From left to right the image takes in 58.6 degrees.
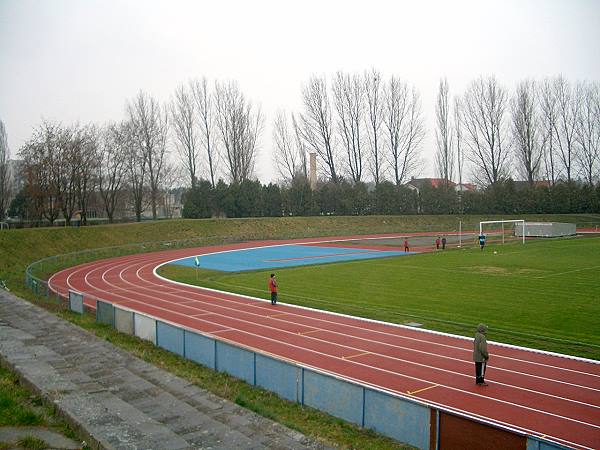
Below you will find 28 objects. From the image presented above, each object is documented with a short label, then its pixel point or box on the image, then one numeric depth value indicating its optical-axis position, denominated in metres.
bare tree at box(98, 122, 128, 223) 62.31
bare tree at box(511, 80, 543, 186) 75.44
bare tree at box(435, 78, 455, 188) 80.44
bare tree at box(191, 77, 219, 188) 72.86
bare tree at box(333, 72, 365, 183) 79.50
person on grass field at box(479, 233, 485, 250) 42.72
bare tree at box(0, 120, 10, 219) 62.56
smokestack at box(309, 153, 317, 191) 84.00
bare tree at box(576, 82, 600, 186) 76.06
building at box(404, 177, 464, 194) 80.31
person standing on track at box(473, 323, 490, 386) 12.07
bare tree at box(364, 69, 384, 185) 78.50
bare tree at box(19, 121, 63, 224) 50.66
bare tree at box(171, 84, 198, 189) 71.88
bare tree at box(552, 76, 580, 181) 75.00
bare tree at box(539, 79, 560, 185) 74.94
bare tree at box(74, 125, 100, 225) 53.59
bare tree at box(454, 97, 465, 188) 81.24
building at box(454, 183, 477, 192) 107.28
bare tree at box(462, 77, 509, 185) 77.50
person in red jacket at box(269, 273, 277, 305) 22.50
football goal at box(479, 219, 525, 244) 55.31
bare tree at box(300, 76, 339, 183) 80.31
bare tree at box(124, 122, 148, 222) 64.38
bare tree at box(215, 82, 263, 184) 74.06
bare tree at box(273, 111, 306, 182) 82.44
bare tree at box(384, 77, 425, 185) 78.05
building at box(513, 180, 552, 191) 77.81
